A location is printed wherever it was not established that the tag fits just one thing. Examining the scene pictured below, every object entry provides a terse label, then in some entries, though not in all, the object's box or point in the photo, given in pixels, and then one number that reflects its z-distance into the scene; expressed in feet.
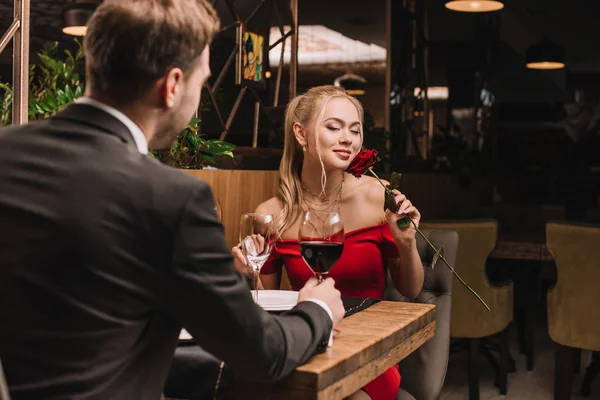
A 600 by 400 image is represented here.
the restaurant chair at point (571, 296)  12.46
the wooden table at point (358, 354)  4.40
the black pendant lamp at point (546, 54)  26.32
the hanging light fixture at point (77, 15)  9.73
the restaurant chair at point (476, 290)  13.46
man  3.55
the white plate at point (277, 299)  5.73
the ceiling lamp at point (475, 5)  19.01
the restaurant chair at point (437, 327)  8.38
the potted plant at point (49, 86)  8.24
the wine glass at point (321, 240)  5.72
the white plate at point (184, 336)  5.11
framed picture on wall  12.21
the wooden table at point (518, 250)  14.37
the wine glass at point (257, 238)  6.03
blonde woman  8.25
